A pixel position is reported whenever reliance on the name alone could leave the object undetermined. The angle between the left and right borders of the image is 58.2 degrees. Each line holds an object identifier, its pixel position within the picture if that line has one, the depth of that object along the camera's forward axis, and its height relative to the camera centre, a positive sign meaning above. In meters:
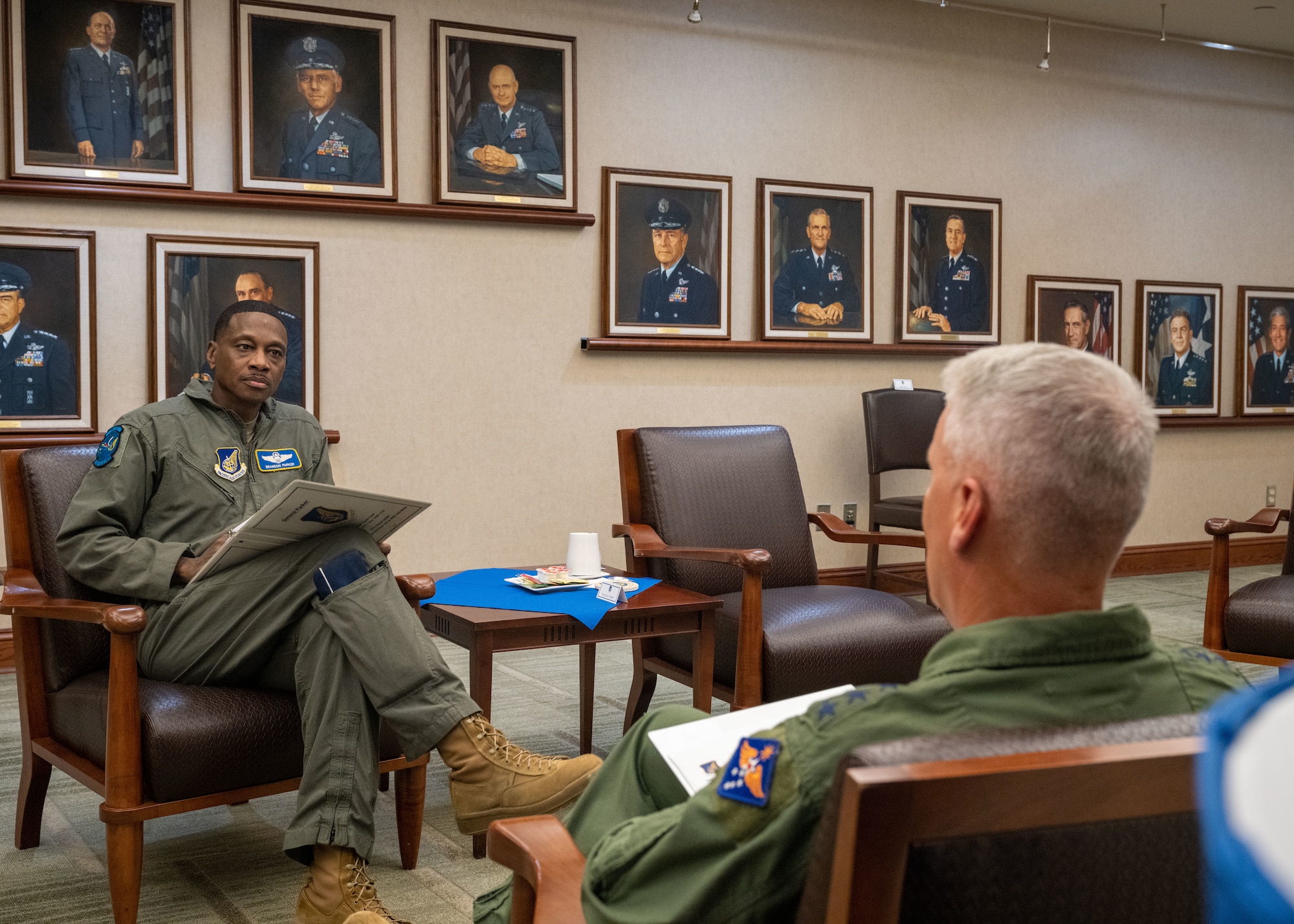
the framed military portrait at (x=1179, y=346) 7.83 +0.52
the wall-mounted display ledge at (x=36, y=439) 5.09 -0.10
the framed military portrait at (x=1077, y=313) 7.46 +0.70
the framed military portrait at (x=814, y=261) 6.64 +0.92
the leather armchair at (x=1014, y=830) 0.85 -0.31
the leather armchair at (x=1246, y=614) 3.87 -0.66
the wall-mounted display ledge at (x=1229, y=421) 7.91 +0.00
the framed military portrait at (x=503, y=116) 5.79 +1.53
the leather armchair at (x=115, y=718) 2.51 -0.68
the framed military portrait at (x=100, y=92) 5.02 +1.43
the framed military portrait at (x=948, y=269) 7.04 +0.93
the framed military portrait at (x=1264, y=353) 8.20 +0.49
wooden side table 3.13 -0.59
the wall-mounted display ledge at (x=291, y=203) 5.07 +1.01
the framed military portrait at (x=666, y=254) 6.25 +0.90
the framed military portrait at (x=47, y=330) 5.10 +0.38
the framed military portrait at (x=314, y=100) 5.38 +1.50
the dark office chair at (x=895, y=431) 6.66 -0.06
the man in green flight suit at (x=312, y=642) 2.54 -0.53
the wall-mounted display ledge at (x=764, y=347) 6.26 +0.42
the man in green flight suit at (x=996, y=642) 1.09 -0.22
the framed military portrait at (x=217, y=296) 5.30 +0.56
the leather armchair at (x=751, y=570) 3.46 -0.52
